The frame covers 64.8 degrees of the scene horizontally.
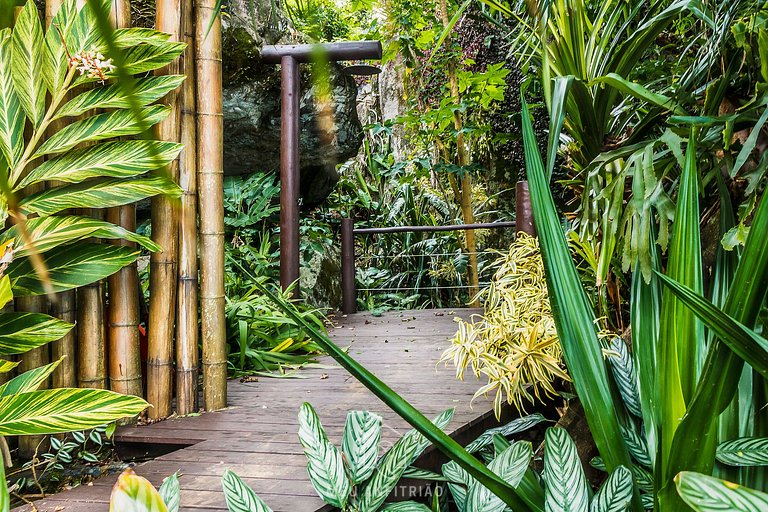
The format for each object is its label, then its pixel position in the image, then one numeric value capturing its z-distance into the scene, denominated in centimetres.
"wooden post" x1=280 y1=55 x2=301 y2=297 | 354
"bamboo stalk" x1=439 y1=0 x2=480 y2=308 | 506
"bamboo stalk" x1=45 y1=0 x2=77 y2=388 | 173
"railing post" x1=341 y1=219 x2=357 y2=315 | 451
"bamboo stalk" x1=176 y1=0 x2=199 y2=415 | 195
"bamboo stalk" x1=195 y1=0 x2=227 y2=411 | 199
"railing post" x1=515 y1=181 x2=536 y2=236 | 310
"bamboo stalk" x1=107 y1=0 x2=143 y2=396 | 185
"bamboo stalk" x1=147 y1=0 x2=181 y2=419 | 191
